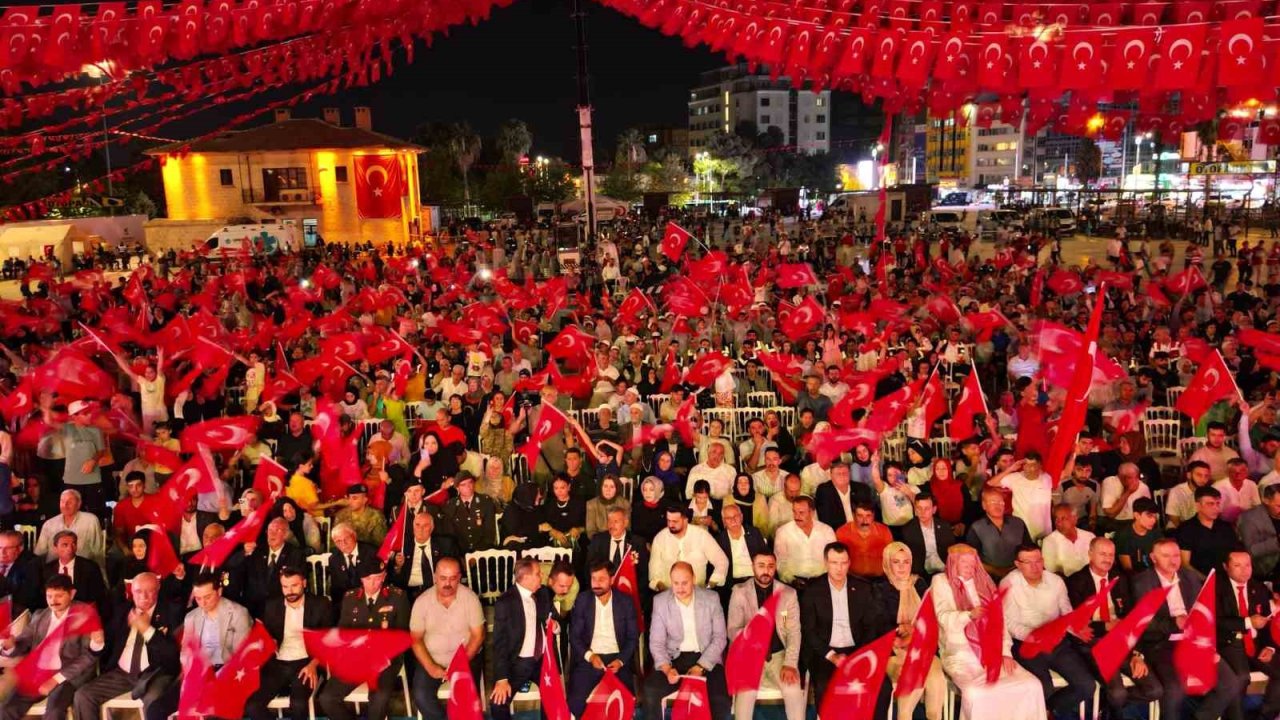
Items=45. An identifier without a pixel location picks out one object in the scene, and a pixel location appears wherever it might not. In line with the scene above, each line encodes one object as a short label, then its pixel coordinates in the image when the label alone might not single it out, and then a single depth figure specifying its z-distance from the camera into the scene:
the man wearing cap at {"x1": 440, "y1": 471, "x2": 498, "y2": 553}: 7.07
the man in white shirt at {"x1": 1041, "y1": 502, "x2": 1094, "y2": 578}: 6.17
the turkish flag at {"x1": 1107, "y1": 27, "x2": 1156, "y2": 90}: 5.39
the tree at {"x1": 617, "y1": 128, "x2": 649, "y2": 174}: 68.88
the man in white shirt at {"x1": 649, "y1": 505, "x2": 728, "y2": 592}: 6.28
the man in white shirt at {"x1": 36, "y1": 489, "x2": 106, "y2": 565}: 6.65
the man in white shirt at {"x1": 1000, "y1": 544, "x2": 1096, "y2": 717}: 5.43
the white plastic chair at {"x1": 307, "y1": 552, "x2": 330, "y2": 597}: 6.52
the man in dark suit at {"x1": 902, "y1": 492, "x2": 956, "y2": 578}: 6.43
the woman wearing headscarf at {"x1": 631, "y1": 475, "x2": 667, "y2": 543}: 6.96
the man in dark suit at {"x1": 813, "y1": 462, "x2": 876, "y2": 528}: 7.09
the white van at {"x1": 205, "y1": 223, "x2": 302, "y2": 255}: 29.79
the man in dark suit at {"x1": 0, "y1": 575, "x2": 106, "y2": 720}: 5.50
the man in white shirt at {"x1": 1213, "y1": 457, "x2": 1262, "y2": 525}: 6.74
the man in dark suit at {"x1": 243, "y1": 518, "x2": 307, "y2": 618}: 6.28
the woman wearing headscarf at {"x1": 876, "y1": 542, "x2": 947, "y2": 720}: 5.46
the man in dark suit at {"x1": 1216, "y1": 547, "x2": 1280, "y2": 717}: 5.45
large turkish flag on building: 41.00
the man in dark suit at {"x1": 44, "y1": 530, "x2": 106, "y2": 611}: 6.18
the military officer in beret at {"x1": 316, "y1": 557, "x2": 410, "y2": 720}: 5.58
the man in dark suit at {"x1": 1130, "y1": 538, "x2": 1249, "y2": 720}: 5.37
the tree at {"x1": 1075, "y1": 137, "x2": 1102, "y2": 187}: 71.19
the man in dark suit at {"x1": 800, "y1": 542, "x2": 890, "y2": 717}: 5.68
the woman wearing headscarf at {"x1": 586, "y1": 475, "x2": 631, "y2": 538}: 7.04
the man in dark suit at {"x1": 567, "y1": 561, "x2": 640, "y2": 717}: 5.66
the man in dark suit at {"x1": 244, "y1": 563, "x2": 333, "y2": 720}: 5.54
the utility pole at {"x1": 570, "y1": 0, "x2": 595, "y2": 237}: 20.75
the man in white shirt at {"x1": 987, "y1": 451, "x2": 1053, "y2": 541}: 6.77
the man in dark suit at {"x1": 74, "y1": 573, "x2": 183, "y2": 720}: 5.51
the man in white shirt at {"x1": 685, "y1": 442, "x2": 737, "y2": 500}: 7.58
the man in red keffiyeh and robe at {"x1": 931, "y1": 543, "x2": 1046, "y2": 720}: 5.21
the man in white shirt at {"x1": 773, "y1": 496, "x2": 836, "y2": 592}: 6.42
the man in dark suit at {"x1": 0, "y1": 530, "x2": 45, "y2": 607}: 6.21
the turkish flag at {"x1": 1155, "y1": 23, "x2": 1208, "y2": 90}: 5.26
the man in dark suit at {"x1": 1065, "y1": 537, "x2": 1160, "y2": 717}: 5.33
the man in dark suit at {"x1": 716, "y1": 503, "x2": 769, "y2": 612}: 6.41
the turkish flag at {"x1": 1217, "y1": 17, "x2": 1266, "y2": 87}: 5.06
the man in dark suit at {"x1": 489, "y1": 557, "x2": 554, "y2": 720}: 5.68
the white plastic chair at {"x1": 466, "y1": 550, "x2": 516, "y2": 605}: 6.52
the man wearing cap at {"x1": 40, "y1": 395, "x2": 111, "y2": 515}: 8.21
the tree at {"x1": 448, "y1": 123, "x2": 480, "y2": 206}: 61.16
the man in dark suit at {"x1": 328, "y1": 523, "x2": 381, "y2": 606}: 6.23
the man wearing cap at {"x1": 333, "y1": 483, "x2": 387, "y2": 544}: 6.87
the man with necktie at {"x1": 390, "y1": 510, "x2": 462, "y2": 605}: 6.38
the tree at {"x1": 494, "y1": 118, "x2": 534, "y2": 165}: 67.44
